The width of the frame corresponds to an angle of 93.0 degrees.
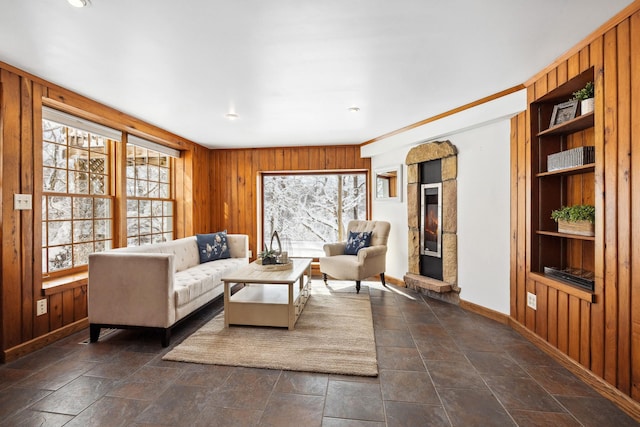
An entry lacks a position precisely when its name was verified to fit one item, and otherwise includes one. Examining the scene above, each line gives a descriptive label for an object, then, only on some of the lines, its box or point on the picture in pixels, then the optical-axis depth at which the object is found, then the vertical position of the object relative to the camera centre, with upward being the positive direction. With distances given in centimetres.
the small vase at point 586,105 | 215 +75
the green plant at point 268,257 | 343 -51
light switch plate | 241 +9
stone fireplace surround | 374 -16
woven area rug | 227 -112
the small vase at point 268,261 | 342 -55
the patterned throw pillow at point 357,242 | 458 -46
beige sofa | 258 -68
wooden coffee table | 286 -89
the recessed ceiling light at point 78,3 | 162 +113
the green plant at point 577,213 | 215 -2
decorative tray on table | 328 -60
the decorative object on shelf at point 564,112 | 236 +80
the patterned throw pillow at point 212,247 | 410 -48
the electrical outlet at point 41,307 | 258 -81
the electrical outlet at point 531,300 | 269 -81
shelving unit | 256 +18
